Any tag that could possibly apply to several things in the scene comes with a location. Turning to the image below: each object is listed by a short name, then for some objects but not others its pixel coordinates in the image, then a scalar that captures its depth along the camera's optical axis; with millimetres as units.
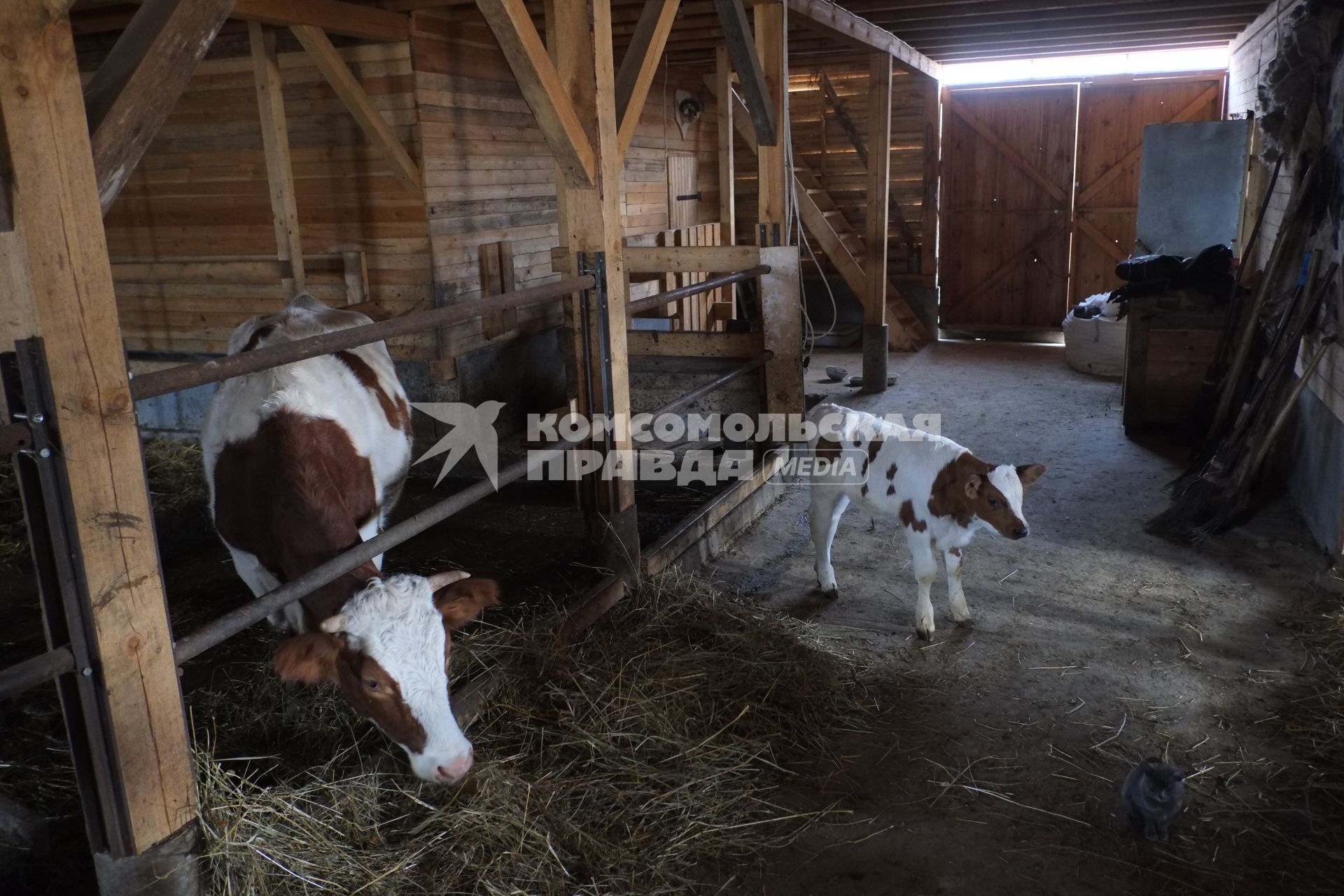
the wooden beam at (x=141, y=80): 2100
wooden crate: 6961
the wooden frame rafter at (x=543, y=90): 3359
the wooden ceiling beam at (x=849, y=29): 6555
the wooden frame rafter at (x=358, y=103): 5953
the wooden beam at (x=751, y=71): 5328
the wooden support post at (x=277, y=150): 6070
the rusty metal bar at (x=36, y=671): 1968
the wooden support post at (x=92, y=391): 1883
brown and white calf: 3941
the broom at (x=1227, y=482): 5277
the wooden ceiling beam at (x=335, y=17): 5219
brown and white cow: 2609
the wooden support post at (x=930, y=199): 11531
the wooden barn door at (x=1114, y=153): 11289
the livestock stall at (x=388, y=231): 2012
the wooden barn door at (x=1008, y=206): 11766
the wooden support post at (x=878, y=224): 8664
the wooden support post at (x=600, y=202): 3830
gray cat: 2795
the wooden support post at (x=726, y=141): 8734
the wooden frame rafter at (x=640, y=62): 4434
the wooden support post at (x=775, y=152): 6035
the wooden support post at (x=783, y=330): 6070
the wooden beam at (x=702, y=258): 6004
